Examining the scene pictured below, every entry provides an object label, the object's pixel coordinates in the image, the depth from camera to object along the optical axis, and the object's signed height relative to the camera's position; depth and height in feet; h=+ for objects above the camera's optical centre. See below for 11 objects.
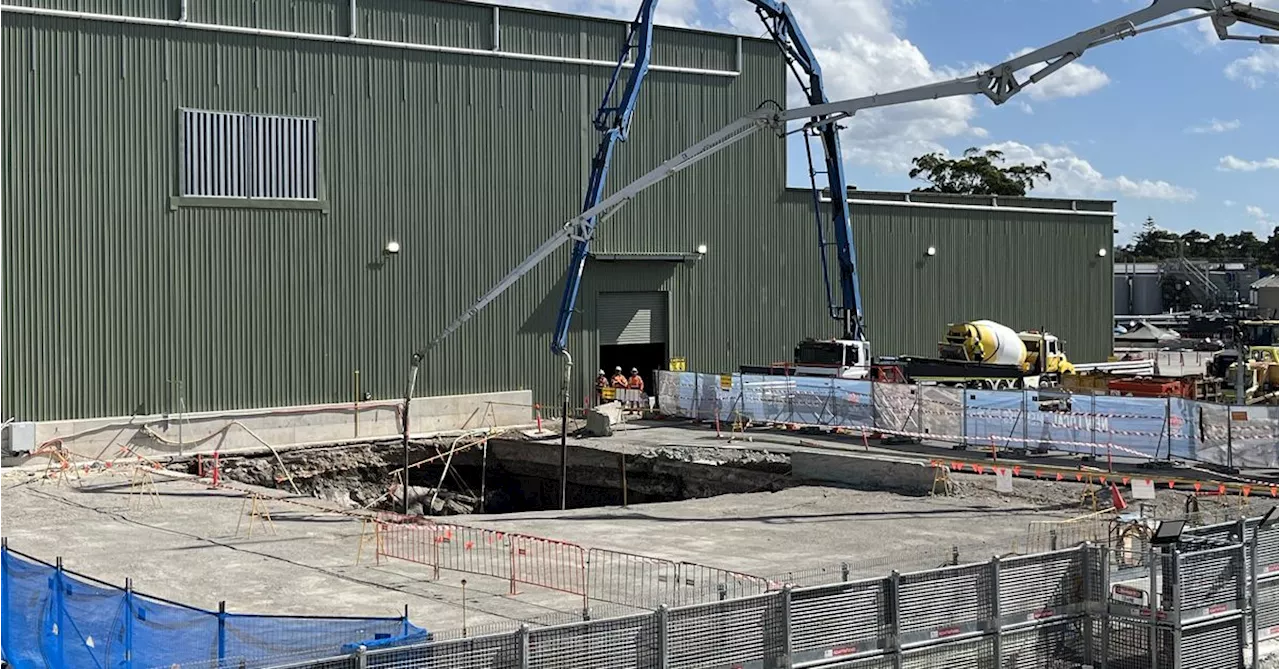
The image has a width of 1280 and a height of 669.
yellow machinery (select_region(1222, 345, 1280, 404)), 171.32 -7.83
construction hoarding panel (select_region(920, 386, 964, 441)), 126.62 -8.30
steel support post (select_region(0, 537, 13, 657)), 55.72 -10.91
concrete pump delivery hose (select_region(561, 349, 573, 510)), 119.65 -9.76
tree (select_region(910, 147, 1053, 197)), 426.51 +42.22
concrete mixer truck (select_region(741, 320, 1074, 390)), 153.60 -4.96
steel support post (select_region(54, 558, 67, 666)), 50.96 -10.19
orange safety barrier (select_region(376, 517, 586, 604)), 78.38 -13.54
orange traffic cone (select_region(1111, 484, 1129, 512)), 96.02 -12.27
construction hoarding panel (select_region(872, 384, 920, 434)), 130.72 -8.13
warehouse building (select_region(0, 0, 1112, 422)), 119.85 +10.88
